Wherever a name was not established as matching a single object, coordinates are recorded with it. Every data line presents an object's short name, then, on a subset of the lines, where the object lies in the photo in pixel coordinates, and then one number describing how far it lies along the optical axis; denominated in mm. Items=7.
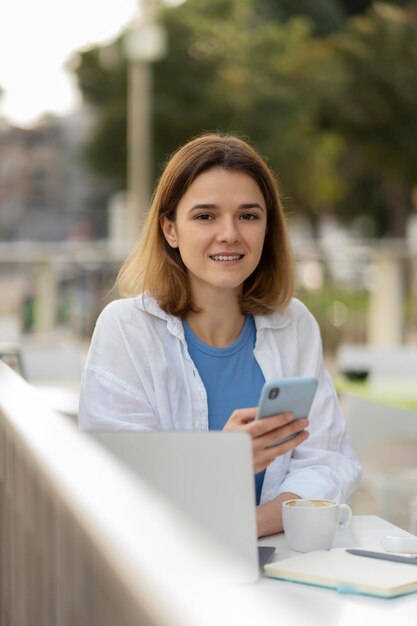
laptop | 1734
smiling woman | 2280
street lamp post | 22875
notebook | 1773
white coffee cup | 1943
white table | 1689
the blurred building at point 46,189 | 35188
